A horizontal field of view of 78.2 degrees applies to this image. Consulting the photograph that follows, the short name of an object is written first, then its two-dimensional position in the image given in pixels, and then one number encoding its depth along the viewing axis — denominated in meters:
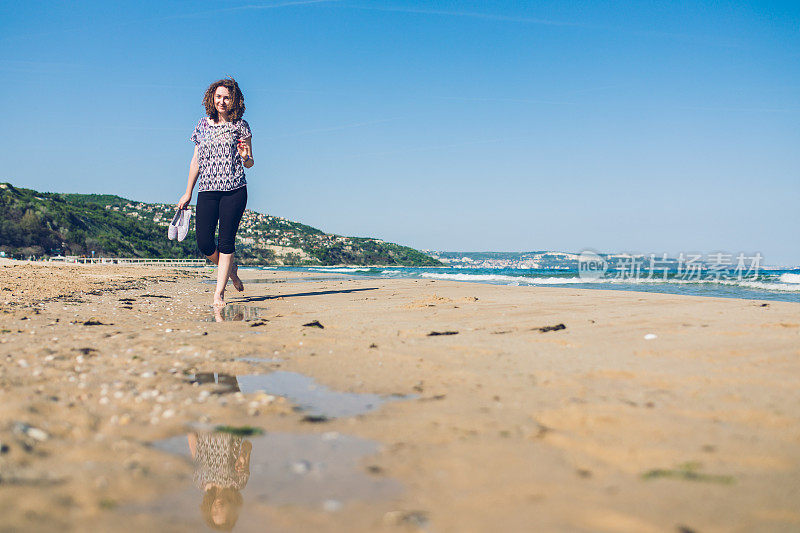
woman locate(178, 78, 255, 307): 7.50
